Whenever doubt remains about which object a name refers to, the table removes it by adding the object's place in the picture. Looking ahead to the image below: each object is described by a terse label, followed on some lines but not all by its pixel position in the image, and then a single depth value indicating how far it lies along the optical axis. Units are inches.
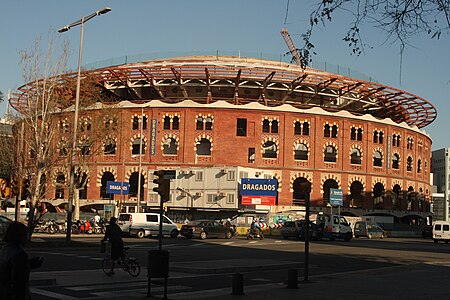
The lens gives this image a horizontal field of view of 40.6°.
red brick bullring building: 2768.2
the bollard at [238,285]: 553.6
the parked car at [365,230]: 2426.2
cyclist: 710.9
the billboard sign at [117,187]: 2262.6
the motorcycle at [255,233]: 1923.4
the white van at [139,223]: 1814.7
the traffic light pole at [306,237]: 679.0
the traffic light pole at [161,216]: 555.5
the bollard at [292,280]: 617.6
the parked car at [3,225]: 1259.2
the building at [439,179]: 5620.1
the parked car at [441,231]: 2155.5
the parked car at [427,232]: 2834.6
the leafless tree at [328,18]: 333.4
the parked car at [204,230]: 1823.3
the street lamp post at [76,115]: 1232.0
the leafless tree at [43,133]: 1289.4
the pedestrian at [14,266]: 265.6
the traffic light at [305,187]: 693.9
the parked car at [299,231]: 1984.5
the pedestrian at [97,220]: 2053.4
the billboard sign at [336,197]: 2515.7
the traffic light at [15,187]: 1017.5
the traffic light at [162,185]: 587.5
